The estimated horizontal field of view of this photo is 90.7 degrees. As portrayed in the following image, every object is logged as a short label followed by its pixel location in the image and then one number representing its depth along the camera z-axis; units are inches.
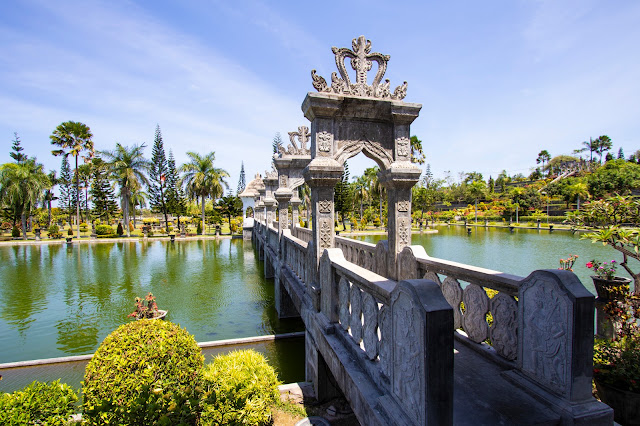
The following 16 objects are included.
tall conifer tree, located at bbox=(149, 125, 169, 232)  1630.2
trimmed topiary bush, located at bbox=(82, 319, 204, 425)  136.0
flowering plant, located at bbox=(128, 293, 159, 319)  326.0
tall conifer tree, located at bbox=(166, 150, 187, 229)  1730.4
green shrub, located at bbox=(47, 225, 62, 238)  1337.4
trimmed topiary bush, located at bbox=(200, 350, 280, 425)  161.0
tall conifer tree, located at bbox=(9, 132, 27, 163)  1744.6
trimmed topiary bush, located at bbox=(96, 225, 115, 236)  1346.0
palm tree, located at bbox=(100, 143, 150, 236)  1443.2
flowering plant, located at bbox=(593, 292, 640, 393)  129.2
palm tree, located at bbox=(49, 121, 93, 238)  1363.2
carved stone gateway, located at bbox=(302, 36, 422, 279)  206.4
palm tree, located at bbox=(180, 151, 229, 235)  1483.8
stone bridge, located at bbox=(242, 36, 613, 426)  87.4
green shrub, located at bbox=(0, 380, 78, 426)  132.0
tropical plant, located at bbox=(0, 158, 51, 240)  1318.9
